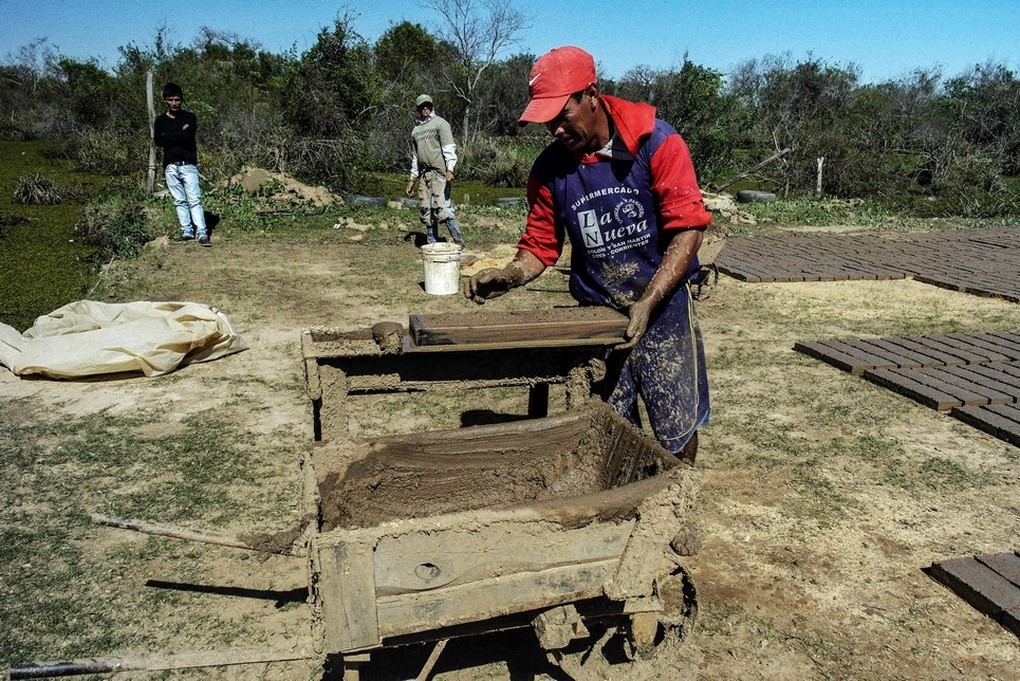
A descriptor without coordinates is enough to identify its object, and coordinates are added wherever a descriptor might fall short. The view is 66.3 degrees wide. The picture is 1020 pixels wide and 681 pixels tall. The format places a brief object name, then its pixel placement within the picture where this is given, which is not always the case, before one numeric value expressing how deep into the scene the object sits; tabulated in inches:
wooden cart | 78.8
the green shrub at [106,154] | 688.4
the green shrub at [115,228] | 382.9
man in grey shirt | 366.3
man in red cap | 110.3
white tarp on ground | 210.8
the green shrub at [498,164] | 690.2
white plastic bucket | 300.2
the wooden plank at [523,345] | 107.7
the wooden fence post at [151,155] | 476.1
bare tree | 819.4
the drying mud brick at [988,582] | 118.0
